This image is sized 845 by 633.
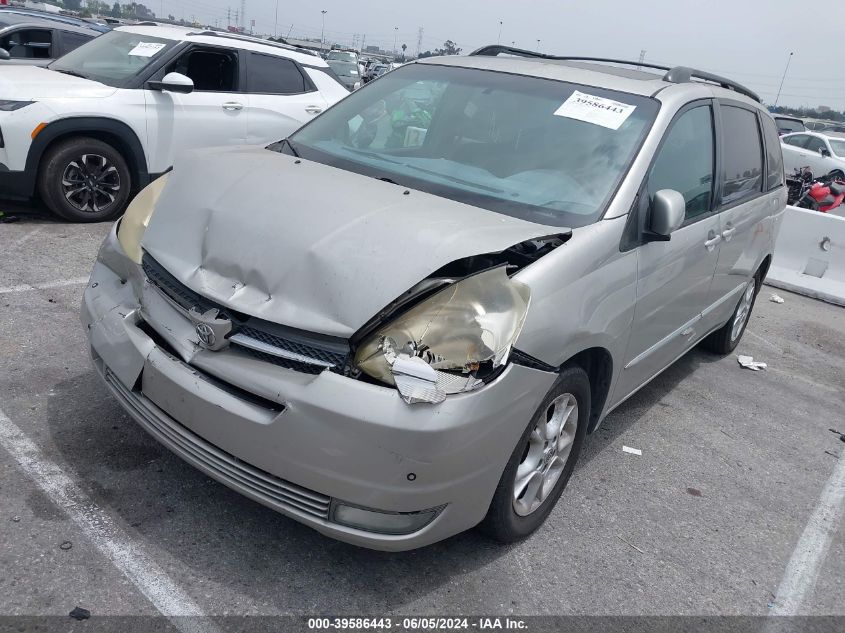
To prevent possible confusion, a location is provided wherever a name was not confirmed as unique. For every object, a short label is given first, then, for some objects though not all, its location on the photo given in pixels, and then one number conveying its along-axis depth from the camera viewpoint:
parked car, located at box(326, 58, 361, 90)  24.12
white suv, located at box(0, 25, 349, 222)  6.07
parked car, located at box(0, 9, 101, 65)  9.12
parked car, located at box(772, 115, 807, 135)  23.09
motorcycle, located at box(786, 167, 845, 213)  10.92
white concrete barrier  8.13
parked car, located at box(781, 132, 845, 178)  18.45
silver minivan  2.34
